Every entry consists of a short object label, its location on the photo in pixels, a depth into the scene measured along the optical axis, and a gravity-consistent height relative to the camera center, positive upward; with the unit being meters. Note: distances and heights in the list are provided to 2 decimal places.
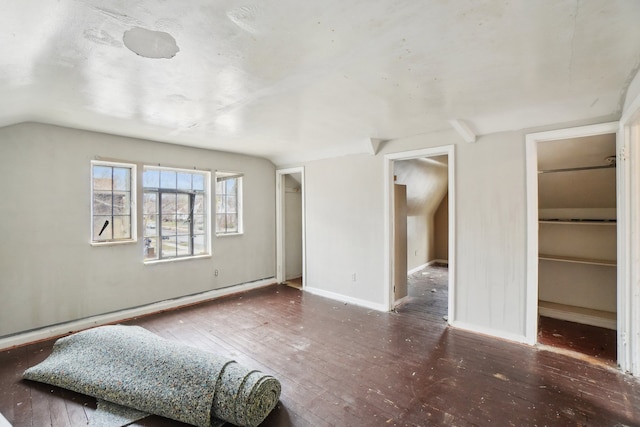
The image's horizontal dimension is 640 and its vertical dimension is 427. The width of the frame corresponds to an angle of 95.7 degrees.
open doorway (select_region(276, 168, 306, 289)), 5.43 -0.29
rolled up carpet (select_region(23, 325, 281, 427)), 1.83 -1.16
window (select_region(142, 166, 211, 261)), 4.00 +0.00
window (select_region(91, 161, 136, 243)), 3.54 +0.15
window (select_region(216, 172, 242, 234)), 4.74 +0.17
